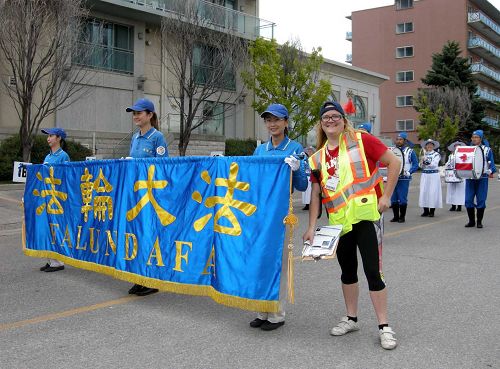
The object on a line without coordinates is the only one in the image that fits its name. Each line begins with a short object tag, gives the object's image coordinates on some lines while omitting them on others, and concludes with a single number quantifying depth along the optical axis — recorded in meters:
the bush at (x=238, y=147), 27.27
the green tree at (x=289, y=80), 25.06
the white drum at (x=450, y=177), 14.36
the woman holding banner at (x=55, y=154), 6.84
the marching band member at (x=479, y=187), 10.97
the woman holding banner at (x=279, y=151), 4.39
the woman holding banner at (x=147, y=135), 5.85
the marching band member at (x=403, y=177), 12.24
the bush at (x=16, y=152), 18.45
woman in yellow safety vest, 4.12
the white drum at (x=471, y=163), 10.88
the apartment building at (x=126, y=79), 22.05
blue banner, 4.39
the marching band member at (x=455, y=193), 14.31
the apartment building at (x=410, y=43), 59.97
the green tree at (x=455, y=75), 48.78
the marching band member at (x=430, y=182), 13.48
